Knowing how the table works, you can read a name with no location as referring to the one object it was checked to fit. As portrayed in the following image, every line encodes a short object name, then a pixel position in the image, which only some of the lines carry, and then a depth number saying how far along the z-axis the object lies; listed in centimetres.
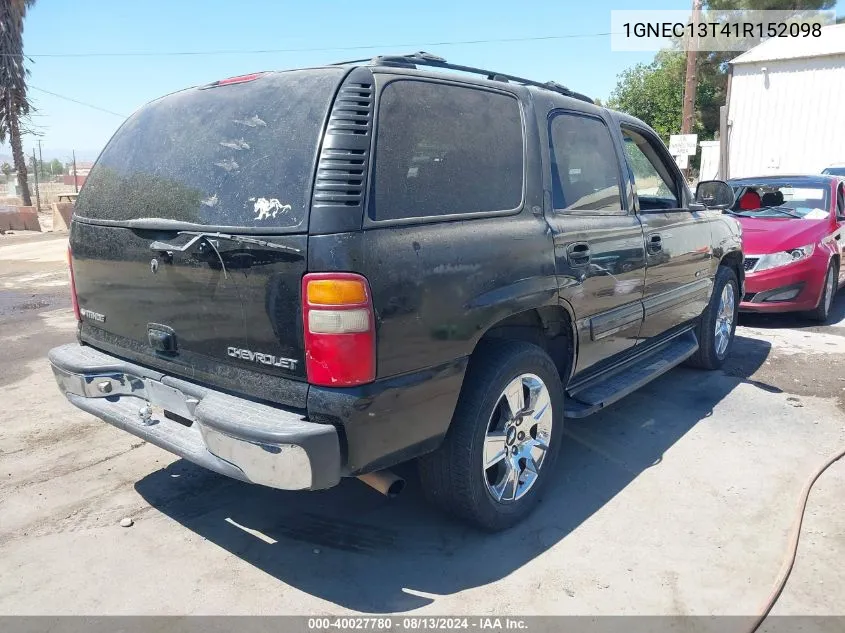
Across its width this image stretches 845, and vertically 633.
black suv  248
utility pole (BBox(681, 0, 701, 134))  1445
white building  2002
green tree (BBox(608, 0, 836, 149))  2966
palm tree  2372
